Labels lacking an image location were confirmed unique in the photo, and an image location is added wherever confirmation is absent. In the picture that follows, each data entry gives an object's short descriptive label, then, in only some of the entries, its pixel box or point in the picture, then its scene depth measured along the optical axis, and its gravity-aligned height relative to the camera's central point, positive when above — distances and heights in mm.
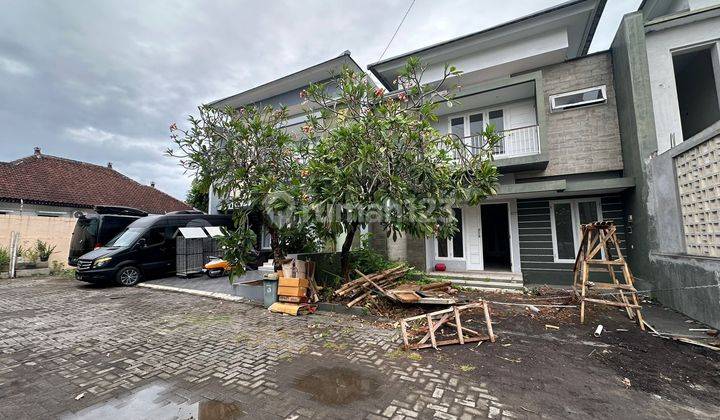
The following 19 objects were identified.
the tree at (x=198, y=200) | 26125 +3741
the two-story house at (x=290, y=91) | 12352 +7191
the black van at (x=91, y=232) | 11102 +379
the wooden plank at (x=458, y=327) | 4352 -1342
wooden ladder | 4883 -417
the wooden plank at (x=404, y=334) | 4199 -1395
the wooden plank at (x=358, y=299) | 6242 -1281
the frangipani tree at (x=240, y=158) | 6875 +2035
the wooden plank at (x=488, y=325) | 4418 -1325
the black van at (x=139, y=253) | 9250 -390
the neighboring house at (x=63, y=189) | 14797 +3224
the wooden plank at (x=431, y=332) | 4180 -1360
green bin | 6715 -1177
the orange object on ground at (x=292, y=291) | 6359 -1109
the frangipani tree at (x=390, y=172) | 5512 +1328
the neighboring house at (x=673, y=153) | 4965 +1673
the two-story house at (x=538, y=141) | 8438 +2910
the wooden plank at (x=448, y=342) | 4188 -1517
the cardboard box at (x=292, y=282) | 6426 -917
